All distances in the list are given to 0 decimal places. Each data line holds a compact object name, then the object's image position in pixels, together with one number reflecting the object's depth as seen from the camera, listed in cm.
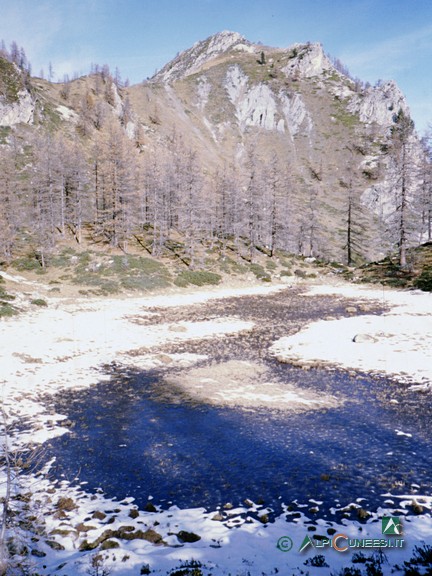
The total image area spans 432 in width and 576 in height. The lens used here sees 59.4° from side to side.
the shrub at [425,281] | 3566
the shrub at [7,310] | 2461
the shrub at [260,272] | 4697
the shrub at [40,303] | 2888
